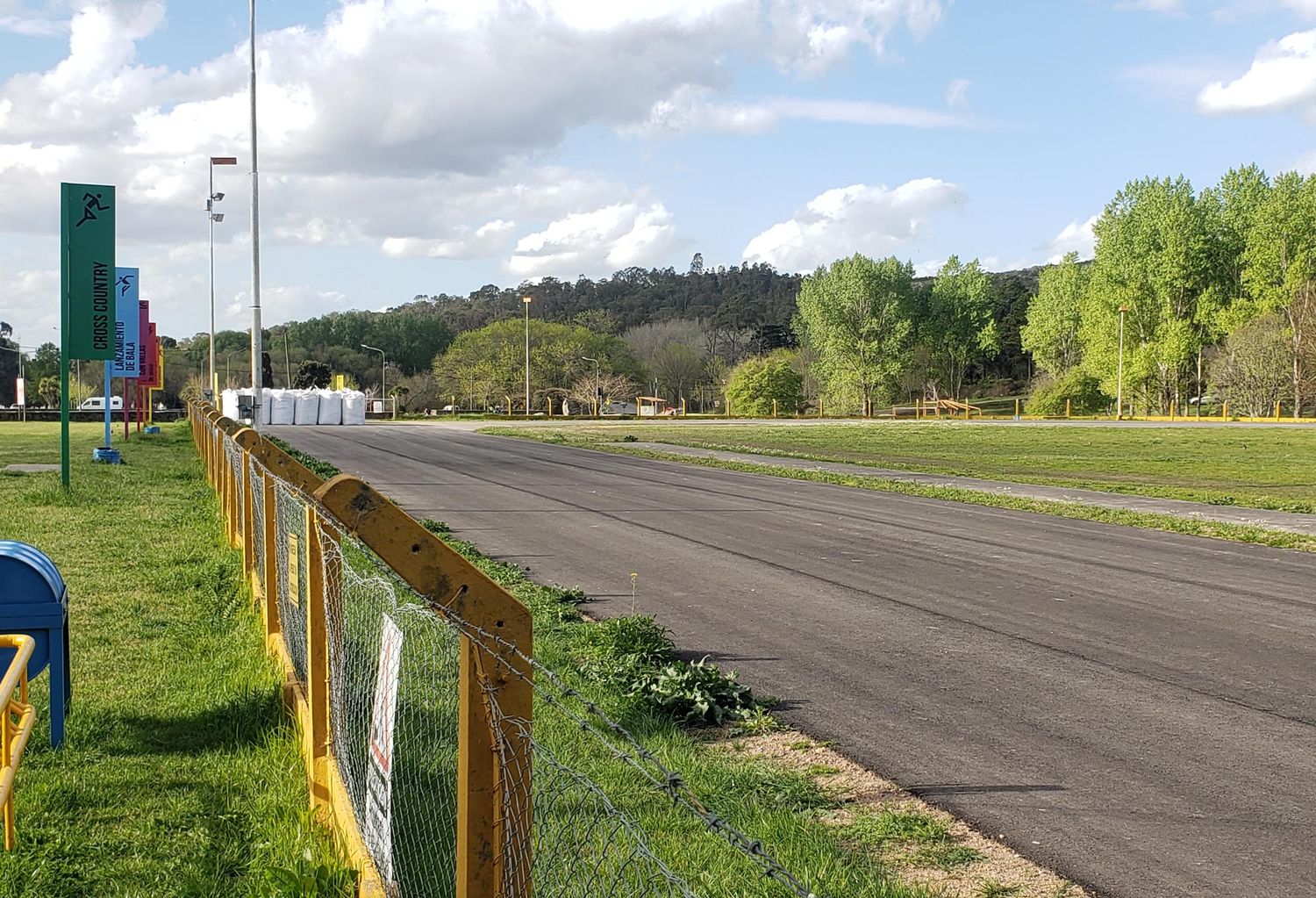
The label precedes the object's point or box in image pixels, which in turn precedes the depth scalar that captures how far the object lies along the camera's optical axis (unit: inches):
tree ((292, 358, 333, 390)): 4335.6
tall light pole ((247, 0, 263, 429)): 1111.6
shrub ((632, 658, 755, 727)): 257.6
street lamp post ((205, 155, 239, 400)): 2012.1
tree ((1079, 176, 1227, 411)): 3026.6
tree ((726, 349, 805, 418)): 3521.2
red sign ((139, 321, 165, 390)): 1583.4
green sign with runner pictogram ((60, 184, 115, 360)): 717.3
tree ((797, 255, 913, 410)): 3865.7
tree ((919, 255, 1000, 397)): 4126.5
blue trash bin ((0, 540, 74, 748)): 218.8
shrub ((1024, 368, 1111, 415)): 3316.9
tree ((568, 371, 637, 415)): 3811.5
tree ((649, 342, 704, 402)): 4530.0
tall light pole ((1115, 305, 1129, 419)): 2913.4
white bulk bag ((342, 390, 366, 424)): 2716.5
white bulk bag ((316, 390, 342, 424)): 2721.5
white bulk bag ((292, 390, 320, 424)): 2711.6
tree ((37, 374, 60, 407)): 4409.5
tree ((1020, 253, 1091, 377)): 3796.8
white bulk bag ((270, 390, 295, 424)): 2691.9
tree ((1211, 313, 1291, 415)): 2669.8
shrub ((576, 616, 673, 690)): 280.4
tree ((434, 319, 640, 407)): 4077.3
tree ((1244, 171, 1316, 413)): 2827.3
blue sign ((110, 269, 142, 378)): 1162.0
